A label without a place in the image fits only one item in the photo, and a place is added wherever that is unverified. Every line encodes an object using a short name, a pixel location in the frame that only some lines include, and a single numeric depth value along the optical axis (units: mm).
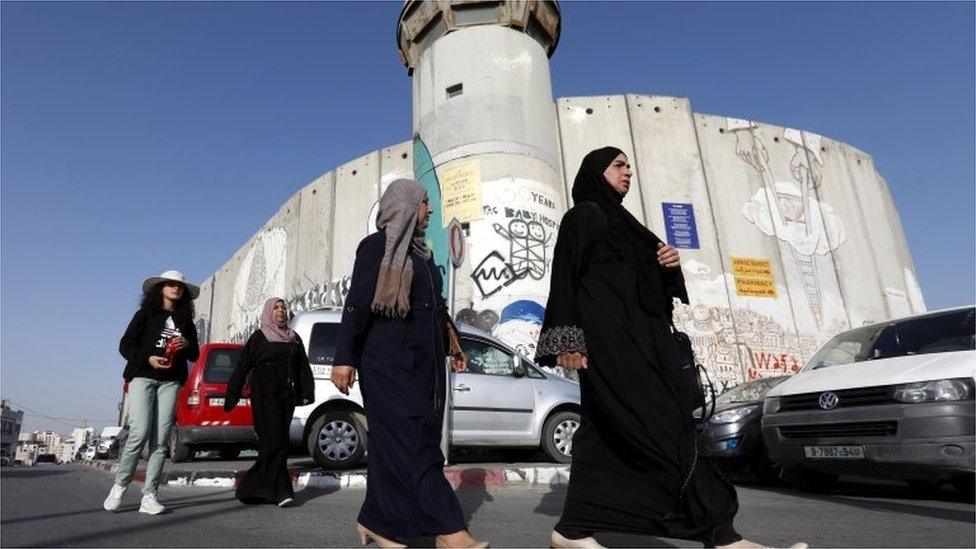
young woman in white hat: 4445
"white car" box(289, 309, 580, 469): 7238
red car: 8000
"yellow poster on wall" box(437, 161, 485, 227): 14097
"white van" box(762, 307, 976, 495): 4586
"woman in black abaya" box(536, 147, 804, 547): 2557
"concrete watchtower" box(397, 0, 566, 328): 14039
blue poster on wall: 20047
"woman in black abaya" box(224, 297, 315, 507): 4812
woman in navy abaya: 2723
